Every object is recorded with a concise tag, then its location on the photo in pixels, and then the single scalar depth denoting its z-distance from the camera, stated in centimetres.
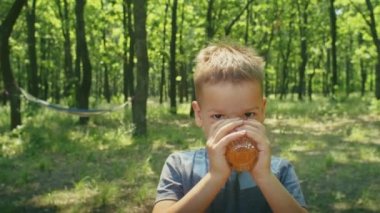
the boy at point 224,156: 178
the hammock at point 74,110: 1208
